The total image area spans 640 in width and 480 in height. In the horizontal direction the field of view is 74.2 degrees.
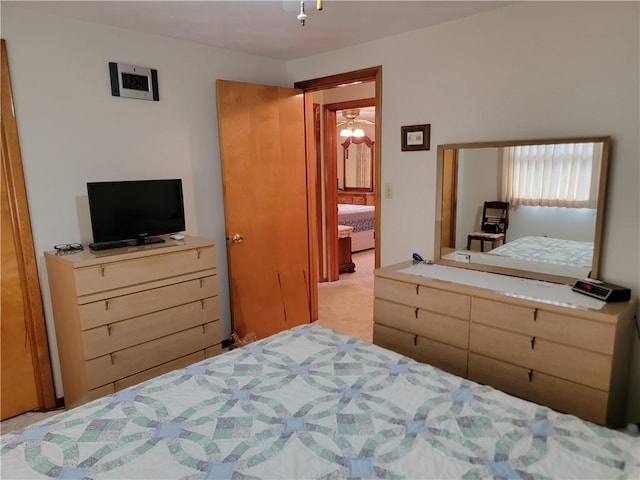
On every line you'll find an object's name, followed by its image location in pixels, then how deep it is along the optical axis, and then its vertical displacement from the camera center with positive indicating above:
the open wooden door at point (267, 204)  3.24 -0.23
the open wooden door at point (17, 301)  2.35 -0.70
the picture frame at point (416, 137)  2.86 +0.24
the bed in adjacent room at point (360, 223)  6.53 -0.78
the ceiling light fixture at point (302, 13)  1.60 +0.61
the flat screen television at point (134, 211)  2.48 -0.20
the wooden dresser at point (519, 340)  1.89 -0.86
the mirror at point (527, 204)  2.23 -0.20
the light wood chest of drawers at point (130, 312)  2.29 -0.78
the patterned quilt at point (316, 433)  1.17 -0.79
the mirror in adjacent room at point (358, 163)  8.88 +0.21
